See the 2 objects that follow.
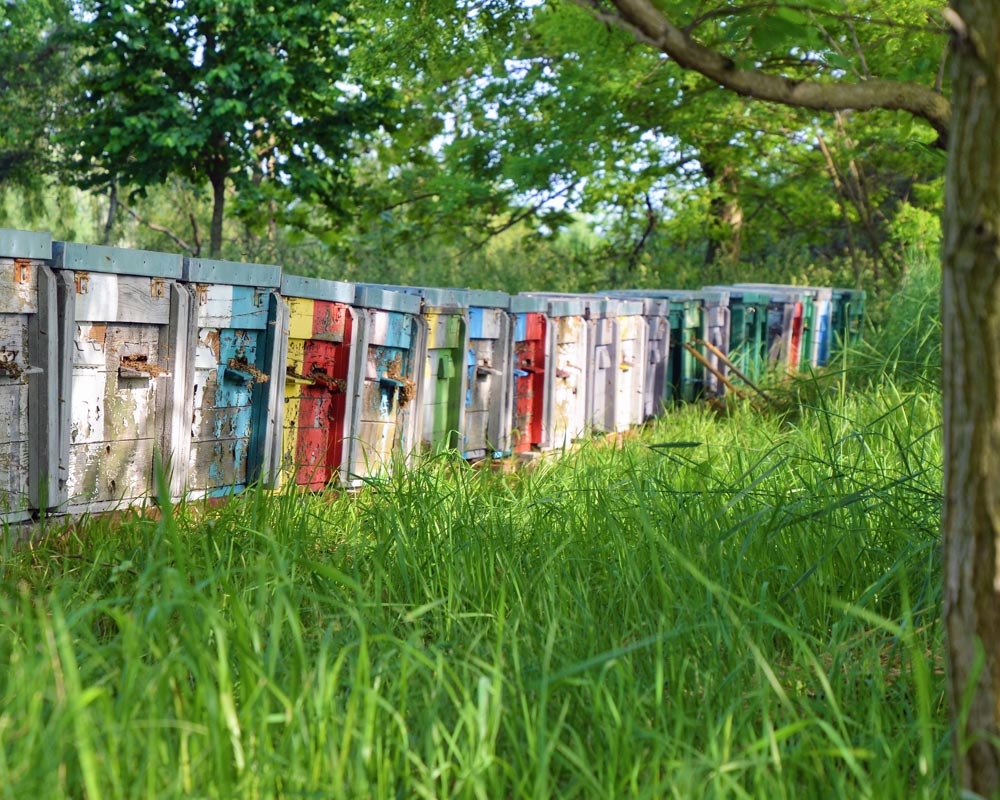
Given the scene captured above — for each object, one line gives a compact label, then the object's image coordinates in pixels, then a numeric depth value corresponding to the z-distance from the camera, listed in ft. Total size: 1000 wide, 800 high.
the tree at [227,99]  62.95
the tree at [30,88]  84.38
